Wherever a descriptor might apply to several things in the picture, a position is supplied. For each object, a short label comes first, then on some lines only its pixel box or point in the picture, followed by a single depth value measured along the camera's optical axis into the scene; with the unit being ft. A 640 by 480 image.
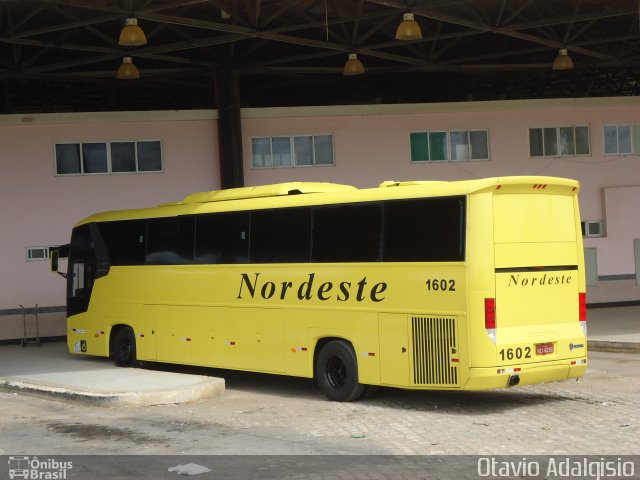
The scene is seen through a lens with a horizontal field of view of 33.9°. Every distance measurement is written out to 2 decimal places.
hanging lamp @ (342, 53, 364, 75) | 88.89
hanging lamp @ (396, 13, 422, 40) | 71.77
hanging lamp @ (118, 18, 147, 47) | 69.97
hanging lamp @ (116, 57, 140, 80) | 85.97
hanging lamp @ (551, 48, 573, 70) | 91.86
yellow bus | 46.21
